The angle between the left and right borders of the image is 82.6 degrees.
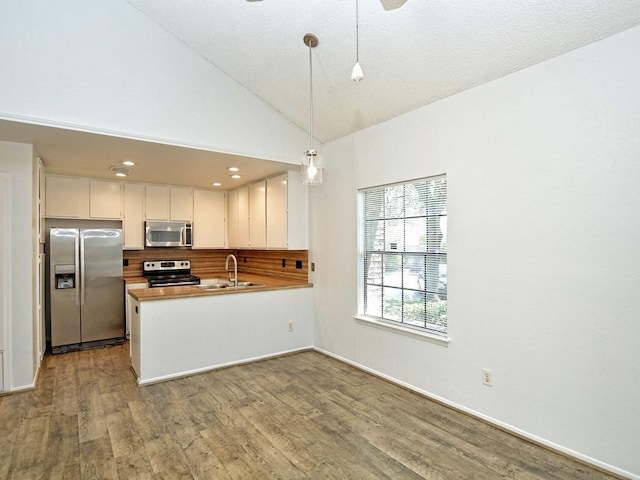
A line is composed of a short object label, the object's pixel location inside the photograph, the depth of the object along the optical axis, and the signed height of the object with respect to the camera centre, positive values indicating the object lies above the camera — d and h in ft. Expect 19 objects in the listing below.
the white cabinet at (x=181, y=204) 18.76 +1.81
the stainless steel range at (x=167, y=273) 18.32 -1.85
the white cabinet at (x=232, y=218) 19.40 +1.07
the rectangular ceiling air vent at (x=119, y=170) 14.48 +2.80
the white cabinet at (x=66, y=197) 15.78 +1.85
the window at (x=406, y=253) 10.41 -0.50
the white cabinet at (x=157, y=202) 18.03 +1.84
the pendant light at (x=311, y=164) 9.30 +1.90
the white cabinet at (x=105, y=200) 16.70 +1.81
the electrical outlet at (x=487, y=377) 8.96 -3.46
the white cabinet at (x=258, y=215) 16.78 +1.10
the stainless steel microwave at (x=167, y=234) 17.99 +0.22
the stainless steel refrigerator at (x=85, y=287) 15.23 -2.10
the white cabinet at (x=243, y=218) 18.24 +1.02
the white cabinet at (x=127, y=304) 16.89 -3.05
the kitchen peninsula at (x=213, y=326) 11.95 -3.21
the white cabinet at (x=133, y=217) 17.51 +1.03
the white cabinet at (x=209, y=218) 19.60 +1.08
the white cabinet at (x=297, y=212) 15.25 +1.09
